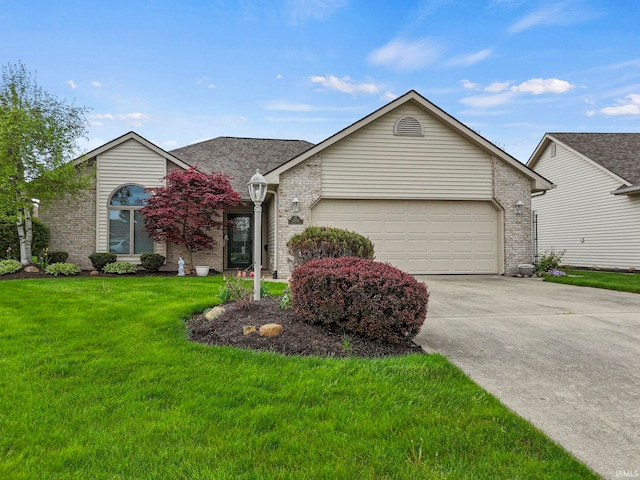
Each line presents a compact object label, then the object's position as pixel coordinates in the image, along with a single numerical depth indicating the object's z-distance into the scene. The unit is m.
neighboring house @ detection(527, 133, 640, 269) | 14.24
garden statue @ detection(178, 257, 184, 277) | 11.84
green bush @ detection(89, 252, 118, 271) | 11.78
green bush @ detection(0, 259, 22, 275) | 10.40
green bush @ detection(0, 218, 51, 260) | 11.66
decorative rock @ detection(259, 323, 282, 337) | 4.38
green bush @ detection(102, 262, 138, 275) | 11.57
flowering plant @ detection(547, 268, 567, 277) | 12.24
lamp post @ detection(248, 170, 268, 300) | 5.75
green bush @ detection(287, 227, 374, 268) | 6.83
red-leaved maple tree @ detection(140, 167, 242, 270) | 11.55
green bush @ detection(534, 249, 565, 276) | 12.42
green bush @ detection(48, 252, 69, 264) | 11.75
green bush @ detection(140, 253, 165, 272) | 11.89
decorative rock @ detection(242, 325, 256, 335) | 4.46
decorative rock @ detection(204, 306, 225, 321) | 5.20
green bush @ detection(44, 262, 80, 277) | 10.91
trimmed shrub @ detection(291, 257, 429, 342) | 4.12
